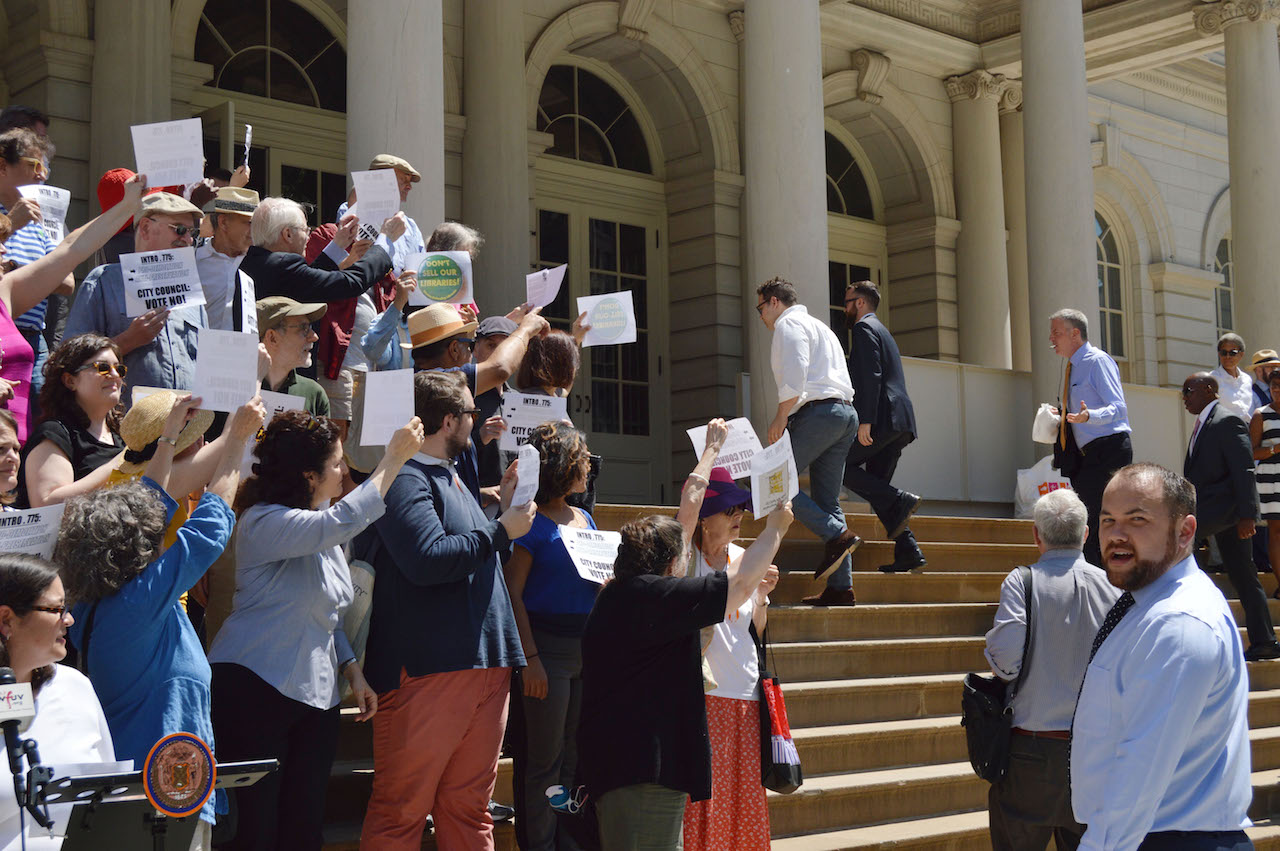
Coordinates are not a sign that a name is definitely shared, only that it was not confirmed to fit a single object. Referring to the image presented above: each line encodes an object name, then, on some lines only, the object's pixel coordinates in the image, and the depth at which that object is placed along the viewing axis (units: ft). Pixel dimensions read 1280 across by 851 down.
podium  9.76
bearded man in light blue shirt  10.64
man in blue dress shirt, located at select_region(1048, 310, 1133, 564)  29.35
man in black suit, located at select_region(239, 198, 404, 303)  19.33
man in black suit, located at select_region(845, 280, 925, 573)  28.94
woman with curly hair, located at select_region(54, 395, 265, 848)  12.56
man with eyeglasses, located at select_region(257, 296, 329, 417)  17.52
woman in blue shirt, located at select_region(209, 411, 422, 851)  14.55
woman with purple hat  16.84
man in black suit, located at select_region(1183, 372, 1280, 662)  29.94
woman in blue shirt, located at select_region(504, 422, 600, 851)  17.39
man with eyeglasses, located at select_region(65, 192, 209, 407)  17.40
